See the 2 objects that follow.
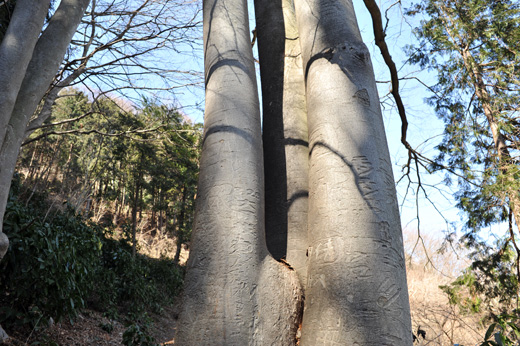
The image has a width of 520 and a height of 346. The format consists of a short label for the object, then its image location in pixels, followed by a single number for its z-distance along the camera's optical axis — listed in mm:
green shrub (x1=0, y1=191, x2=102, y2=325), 3072
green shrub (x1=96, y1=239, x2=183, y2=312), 7211
